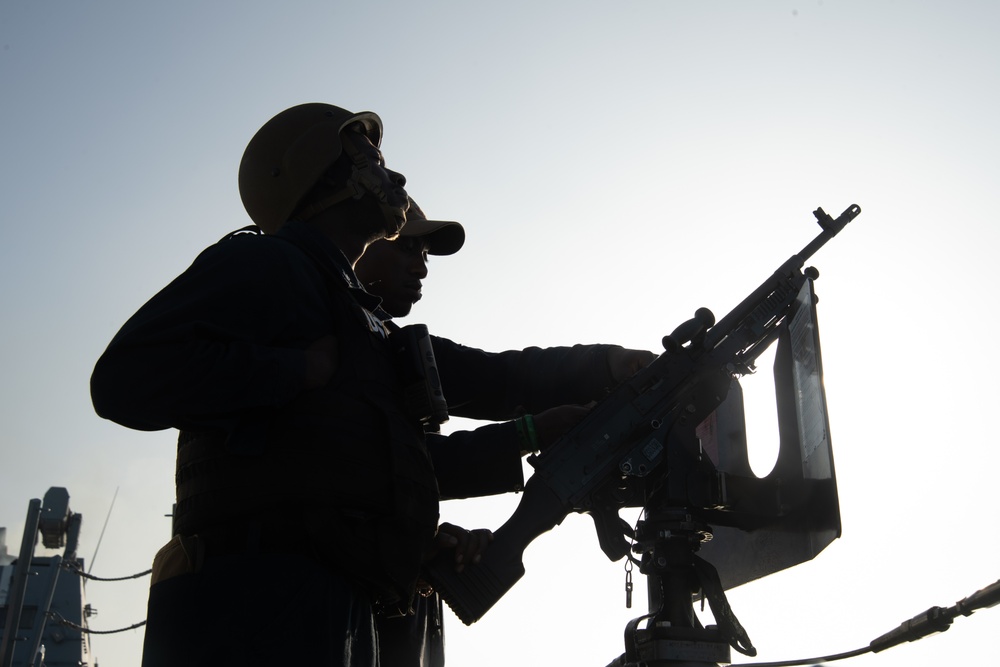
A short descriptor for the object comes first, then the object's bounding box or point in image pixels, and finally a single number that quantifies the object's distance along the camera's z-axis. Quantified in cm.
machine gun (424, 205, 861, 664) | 415
